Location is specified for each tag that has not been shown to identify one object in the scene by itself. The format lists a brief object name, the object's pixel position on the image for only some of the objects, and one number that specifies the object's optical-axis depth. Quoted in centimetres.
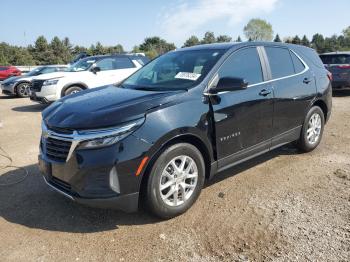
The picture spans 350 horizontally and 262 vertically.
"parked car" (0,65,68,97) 1528
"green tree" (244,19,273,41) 11143
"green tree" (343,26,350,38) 10382
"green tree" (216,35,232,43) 8064
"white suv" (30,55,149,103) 1064
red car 2559
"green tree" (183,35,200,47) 8296
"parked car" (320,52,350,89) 1241
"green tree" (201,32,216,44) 8146
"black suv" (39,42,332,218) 320
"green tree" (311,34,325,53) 10545
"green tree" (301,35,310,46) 10405
